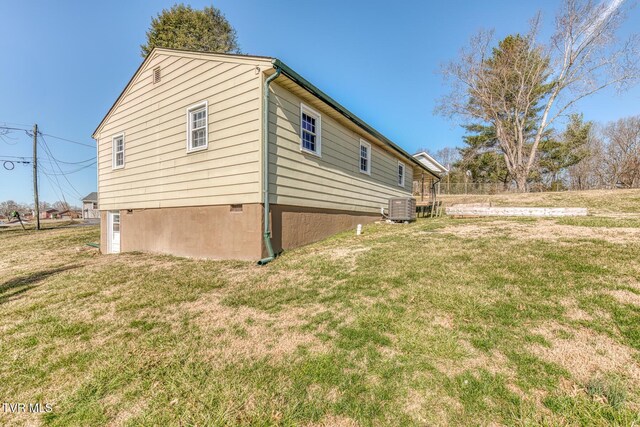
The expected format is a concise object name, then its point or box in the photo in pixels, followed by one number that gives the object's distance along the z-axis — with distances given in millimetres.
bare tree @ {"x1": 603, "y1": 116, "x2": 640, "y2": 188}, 25959
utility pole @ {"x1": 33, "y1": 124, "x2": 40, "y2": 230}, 19734
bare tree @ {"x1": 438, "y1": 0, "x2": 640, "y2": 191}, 16797
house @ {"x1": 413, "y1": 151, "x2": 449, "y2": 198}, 25409
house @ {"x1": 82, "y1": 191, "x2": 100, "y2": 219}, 37750
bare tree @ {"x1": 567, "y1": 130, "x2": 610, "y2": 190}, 28969
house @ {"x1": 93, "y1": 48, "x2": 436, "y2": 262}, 6277
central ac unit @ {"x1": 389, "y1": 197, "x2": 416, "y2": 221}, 10272
